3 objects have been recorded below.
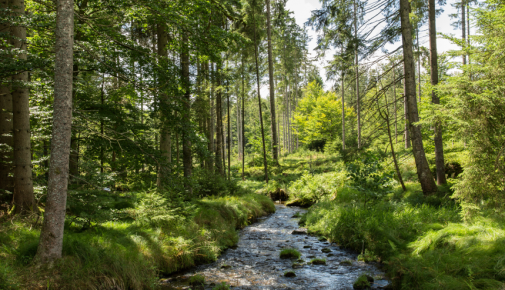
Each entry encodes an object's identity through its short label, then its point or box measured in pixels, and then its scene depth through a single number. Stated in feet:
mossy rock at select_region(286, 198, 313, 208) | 50.14
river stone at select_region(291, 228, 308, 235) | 31.83
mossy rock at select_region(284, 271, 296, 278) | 19.88
